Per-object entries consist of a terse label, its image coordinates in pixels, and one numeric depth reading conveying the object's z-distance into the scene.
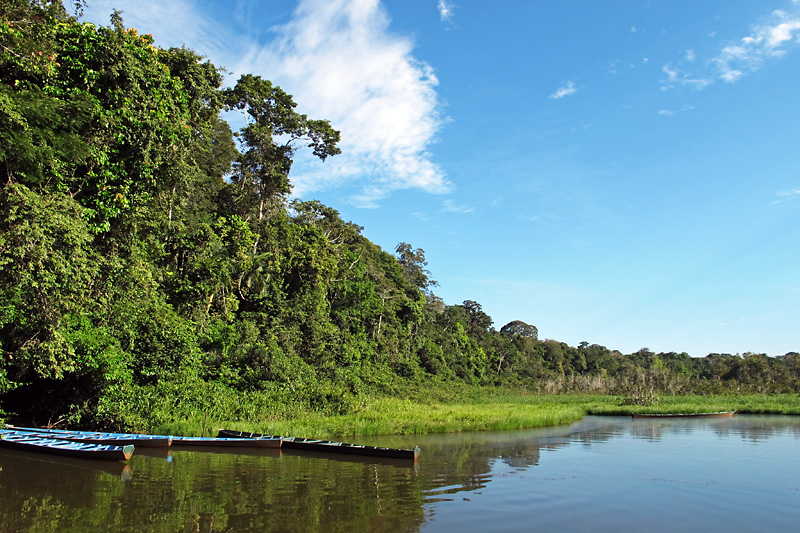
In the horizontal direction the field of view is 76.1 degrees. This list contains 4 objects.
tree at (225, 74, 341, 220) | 26.23
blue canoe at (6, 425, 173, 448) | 11.84
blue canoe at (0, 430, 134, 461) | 9.89
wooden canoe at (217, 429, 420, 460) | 11.15
